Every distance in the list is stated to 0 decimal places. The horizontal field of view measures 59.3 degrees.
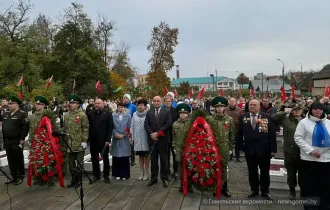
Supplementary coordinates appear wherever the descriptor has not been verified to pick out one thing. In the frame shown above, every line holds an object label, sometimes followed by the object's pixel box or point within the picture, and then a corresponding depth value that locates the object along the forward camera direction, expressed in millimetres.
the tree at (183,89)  73275
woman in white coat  4238
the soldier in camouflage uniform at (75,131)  5867
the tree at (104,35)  38791
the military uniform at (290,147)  5016
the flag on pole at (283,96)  8762
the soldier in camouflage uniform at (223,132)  5273
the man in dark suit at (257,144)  5013
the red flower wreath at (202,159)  5188
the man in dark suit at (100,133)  6125
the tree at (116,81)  35541
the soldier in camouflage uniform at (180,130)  5465
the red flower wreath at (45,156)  5766
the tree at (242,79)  82750
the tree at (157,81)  34062
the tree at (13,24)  27484
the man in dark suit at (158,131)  5969
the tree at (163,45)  40031
